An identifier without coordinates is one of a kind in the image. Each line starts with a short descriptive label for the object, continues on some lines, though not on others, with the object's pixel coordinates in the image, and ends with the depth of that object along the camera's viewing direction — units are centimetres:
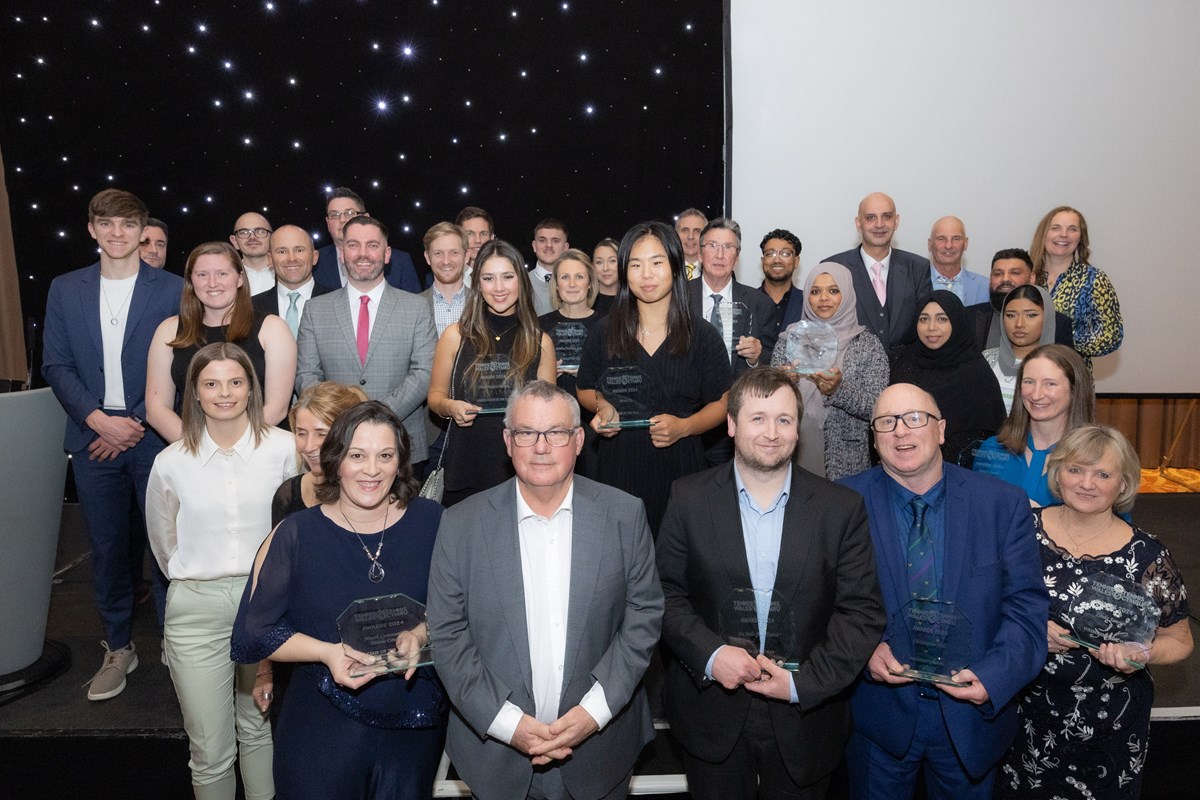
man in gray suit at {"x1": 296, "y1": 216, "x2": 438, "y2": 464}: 345
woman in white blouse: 247
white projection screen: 567
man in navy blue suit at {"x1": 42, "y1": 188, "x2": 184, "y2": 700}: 334
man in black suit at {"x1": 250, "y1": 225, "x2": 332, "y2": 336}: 388
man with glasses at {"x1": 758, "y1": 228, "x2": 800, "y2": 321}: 442
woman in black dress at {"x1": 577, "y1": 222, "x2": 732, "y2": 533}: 296
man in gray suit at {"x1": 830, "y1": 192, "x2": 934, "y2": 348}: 423
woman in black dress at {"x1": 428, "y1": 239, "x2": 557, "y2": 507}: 310
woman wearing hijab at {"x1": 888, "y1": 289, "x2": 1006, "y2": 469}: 322
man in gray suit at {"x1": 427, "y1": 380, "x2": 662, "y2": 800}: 197
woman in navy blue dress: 201
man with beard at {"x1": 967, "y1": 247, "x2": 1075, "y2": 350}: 395
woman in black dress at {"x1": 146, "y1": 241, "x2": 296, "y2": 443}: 310
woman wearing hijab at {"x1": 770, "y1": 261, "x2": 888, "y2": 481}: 330
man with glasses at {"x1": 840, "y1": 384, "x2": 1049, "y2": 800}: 208
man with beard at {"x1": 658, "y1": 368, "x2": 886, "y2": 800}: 202
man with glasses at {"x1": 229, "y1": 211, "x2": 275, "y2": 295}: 440
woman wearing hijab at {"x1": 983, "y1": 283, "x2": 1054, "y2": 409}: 336
